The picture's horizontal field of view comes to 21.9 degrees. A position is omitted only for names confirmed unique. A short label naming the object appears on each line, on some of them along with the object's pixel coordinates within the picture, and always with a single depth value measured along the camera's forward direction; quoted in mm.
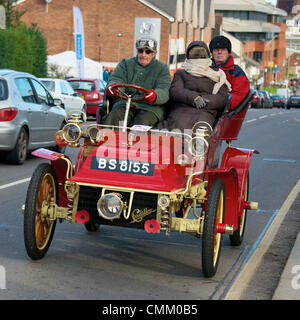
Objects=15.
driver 7308
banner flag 38875
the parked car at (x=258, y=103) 69962
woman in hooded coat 7340
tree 37156
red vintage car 6215
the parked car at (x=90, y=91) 30469
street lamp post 66000
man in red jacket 8117
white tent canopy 44938
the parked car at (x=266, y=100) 74188
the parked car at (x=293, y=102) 80581
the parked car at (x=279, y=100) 83500
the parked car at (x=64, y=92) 24945
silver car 13758
